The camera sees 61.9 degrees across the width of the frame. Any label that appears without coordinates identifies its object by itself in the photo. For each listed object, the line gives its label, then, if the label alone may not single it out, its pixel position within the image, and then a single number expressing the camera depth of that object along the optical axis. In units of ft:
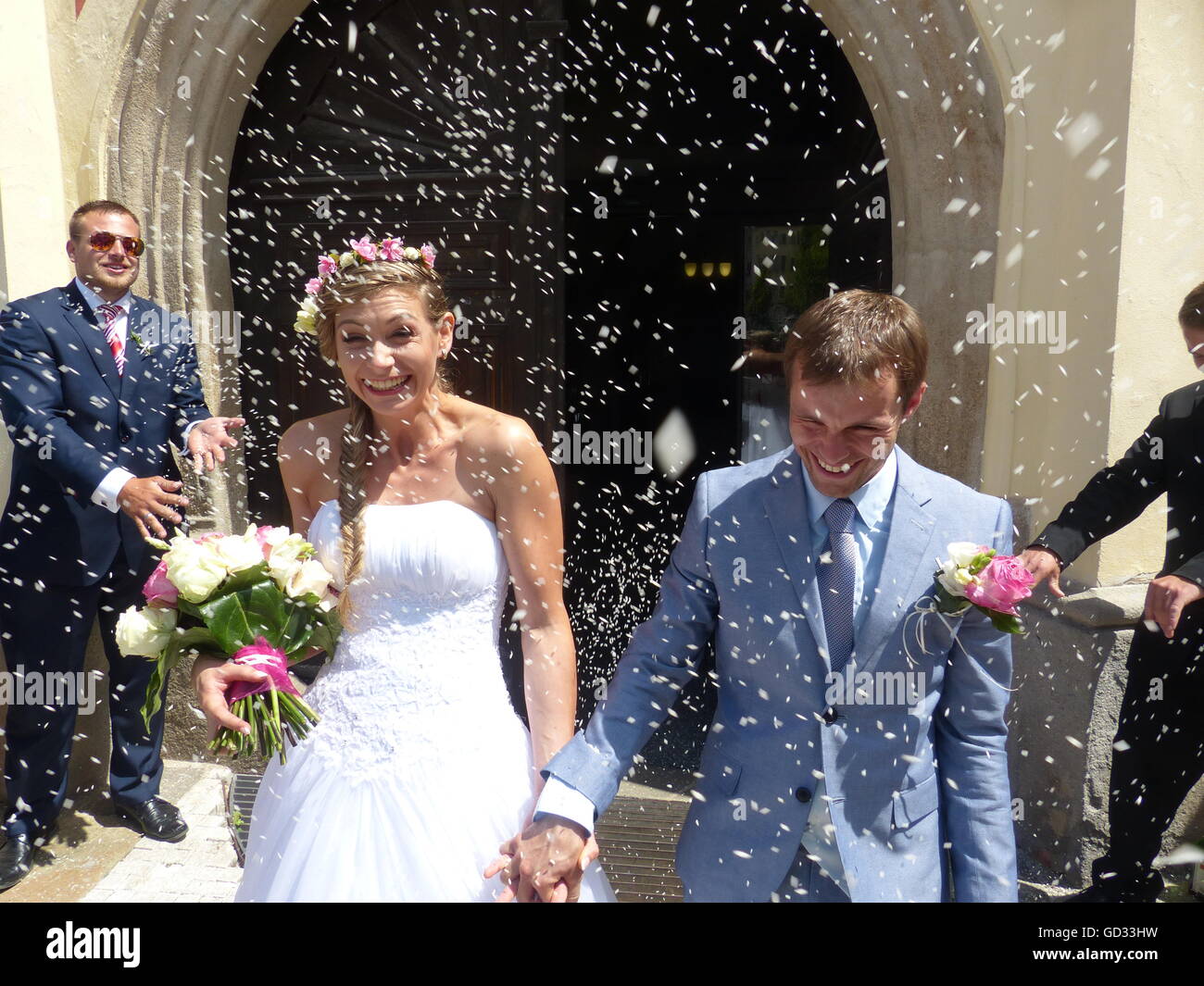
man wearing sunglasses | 11.80
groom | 5.80
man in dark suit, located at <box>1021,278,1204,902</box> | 9.90
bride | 7.12
